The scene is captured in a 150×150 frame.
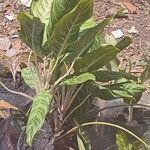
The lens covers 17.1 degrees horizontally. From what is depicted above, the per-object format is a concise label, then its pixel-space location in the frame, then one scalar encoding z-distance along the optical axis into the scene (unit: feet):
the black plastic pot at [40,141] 5.21
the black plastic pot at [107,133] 5.51
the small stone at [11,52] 7.54
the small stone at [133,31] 8.00
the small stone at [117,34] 7.91
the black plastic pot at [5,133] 5.16
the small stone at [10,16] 8.05
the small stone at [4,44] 7.61
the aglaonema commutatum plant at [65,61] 4.51
